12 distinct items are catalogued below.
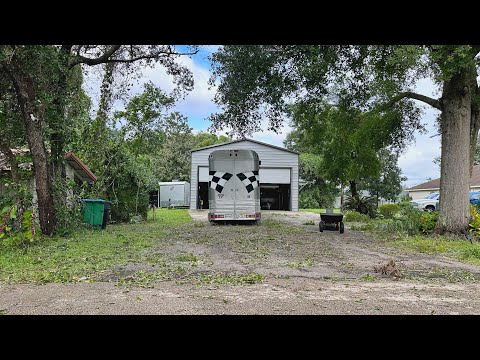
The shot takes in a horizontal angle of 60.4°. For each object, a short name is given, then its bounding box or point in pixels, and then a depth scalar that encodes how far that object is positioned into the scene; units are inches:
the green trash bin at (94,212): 521.4
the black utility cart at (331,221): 507.5
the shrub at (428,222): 464.4
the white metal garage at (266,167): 1018.7
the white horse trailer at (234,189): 601.3
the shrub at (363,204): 838.5
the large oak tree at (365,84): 357.4
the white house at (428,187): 1207.7
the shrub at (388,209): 881.6
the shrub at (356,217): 749.3
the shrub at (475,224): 425.2
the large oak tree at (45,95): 345.7
